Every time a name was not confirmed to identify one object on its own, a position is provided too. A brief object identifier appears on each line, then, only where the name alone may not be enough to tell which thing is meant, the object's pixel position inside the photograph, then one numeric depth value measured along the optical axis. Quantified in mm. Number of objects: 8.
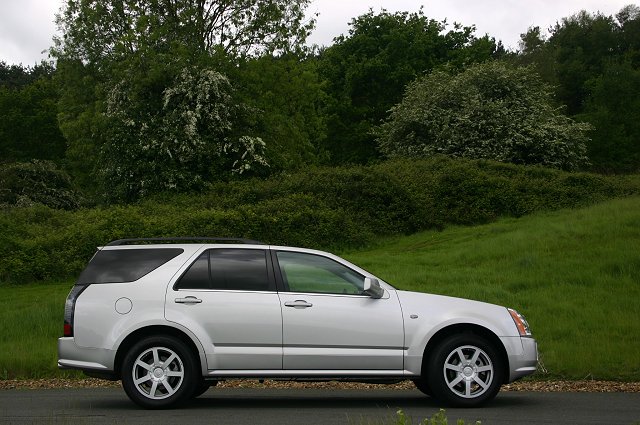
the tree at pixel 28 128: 60312
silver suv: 9523
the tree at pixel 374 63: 58312
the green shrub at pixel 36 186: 36969
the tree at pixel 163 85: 34750
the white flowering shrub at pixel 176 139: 34500
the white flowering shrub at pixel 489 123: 40875
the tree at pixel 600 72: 60375
